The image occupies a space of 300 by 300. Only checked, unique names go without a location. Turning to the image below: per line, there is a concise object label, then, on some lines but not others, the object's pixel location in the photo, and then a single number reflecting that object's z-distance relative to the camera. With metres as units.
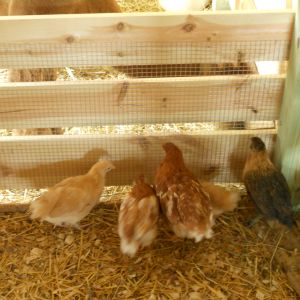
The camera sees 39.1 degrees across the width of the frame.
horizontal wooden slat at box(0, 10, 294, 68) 1.89
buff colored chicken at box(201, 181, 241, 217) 2.17
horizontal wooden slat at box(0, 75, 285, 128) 2.08
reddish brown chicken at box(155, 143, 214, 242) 1.90
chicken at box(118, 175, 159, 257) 1.91
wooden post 1.93
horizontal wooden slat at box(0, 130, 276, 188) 2.26
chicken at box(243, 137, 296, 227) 2.07
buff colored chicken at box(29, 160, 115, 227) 2.04
